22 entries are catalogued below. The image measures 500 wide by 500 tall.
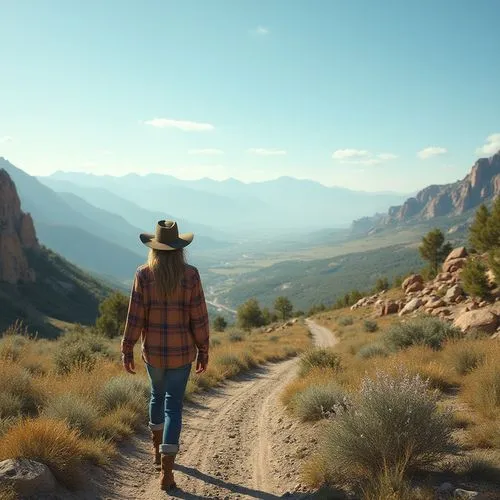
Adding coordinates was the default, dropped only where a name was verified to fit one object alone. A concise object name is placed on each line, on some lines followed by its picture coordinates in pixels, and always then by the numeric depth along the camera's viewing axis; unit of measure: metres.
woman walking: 5.07
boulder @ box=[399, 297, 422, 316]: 26.50
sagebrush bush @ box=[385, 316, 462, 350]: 11.55
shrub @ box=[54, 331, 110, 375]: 10.01
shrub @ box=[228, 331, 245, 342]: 25.24
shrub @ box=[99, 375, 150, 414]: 7.44
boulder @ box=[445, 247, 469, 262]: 32.67
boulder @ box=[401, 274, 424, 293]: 35.16
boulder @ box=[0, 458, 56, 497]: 3.99
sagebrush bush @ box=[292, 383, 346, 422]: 7.32
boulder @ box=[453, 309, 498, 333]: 13.30
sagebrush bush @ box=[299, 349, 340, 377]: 11.31
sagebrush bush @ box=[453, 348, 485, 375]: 8.77
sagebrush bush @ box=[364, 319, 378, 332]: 25.44
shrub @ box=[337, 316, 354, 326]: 35.94
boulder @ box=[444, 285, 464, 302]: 23.07
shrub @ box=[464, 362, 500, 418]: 6.14
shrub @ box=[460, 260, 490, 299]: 20.61
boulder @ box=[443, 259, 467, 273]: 29.68
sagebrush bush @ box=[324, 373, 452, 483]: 4.68
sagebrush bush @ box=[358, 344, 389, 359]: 11.85
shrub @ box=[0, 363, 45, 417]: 6.08
